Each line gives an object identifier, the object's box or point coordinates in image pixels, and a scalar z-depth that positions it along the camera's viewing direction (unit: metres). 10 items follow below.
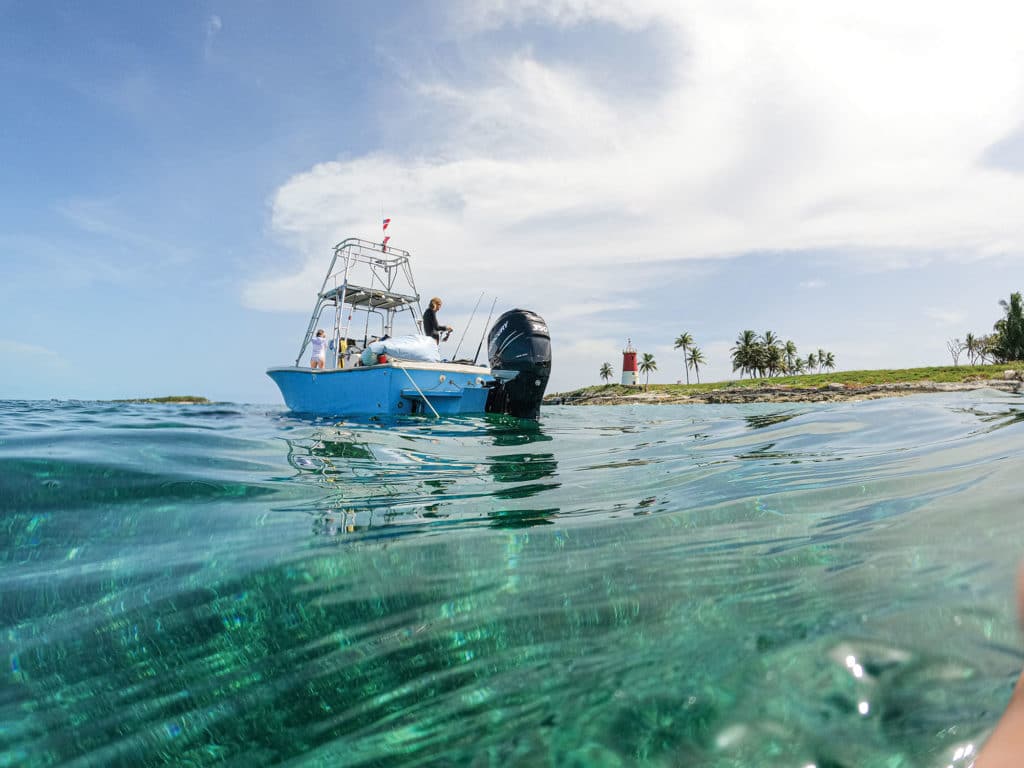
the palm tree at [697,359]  78.19
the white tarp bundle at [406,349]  9.67
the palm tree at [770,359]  68.69
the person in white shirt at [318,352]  11.89
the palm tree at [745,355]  69.06
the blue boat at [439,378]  8.81
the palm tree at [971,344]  70.88
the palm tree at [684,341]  77.94
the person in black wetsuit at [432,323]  11.18
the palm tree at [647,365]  85.69
